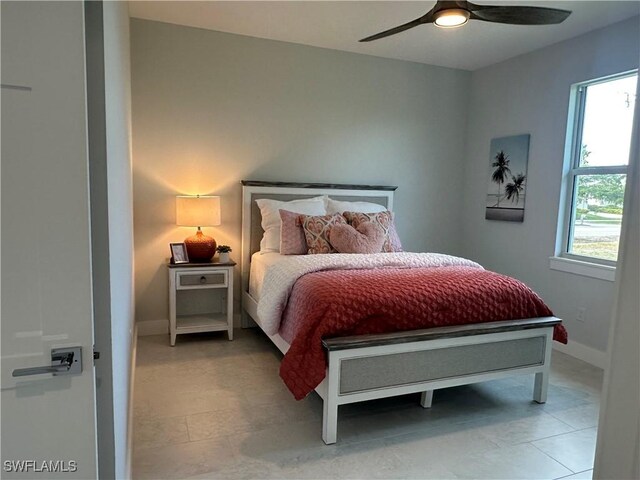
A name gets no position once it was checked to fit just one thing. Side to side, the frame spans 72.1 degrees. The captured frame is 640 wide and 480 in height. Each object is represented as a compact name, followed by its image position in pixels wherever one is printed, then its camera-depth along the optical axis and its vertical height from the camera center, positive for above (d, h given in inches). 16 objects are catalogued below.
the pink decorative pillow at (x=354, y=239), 139.9 -16.2
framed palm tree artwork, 166.2 +6.1
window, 135.0 +9.3
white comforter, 114.3 -21.1
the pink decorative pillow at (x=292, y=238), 143.5 -16.8
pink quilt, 92.4 -26.0
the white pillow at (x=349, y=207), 161.8 -6.9
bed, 91.1 -38.0
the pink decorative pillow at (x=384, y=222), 150.2 -11.4
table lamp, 143.8 -9.3
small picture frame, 146.3 -23.6
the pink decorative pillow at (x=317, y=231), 141.5 -14.3
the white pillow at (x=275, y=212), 151.6 -8.9
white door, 38.2 -5.7
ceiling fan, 90.0 +37.7
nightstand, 143.0 -40.3
